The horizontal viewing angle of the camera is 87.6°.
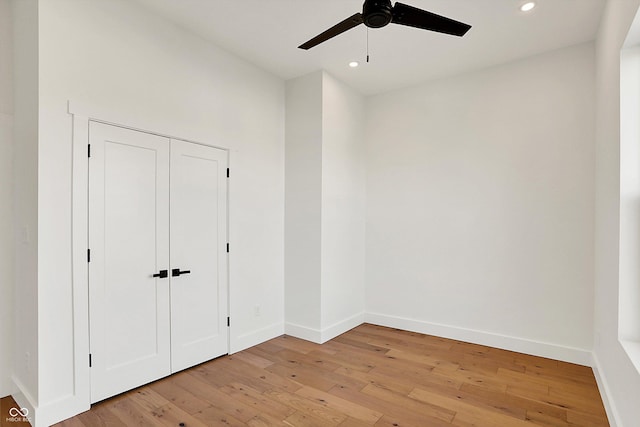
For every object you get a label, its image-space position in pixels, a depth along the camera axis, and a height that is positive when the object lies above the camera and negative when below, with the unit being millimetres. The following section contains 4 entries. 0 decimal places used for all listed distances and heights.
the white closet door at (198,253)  3107 -398
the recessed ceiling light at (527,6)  2705 +1695
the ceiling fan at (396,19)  1853 +1149
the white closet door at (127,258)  2578 -373
